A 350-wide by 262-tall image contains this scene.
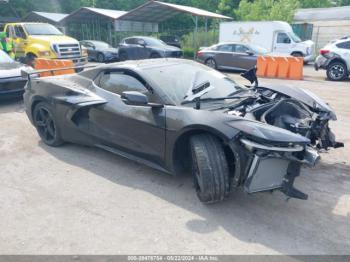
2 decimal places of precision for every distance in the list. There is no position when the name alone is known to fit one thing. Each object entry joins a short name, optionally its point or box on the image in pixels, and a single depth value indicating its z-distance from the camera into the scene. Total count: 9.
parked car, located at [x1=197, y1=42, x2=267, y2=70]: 14.05
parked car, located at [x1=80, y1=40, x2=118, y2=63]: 18.84
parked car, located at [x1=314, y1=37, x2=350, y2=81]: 11.73
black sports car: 2.96
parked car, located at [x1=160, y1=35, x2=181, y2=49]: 24.76
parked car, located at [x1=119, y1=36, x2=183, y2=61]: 16.44
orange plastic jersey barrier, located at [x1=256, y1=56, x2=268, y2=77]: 13.00
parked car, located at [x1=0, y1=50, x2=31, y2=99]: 7.46
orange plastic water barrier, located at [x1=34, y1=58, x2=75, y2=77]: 10.92
